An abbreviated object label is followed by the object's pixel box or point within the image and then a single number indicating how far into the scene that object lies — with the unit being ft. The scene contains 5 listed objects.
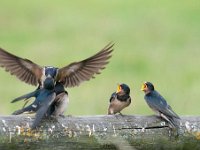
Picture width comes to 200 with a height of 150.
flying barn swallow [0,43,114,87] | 40.70
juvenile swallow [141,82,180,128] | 34.47
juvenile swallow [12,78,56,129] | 33.14
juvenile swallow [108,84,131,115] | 38.40
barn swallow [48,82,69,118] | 35.01
